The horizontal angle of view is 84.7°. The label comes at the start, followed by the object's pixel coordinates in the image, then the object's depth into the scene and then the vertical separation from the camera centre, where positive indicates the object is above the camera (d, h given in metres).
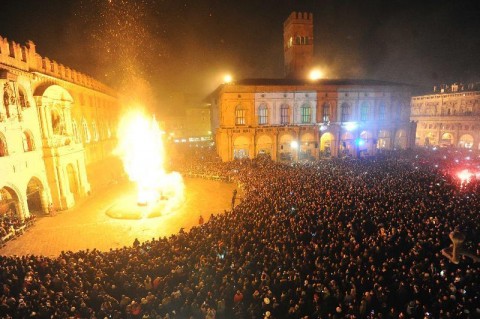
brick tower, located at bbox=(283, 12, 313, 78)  41.12 +12.11
